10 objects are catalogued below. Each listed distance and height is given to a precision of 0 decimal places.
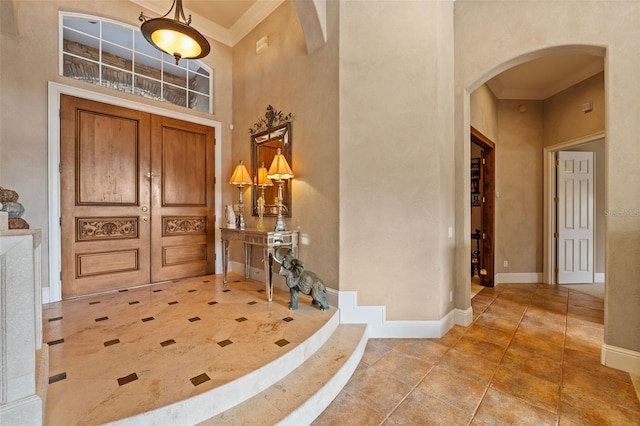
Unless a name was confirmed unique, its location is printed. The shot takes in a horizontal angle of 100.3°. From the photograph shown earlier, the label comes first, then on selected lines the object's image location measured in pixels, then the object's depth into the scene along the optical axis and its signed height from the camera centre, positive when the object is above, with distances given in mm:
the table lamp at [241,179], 3986 +484
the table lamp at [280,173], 3314 +472
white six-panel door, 4891 -55
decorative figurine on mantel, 2268 +34
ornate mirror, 3635 +866
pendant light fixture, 2004 +1391
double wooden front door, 3305 +193
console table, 3152 -369
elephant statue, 2783 -752
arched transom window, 3341 +2082
